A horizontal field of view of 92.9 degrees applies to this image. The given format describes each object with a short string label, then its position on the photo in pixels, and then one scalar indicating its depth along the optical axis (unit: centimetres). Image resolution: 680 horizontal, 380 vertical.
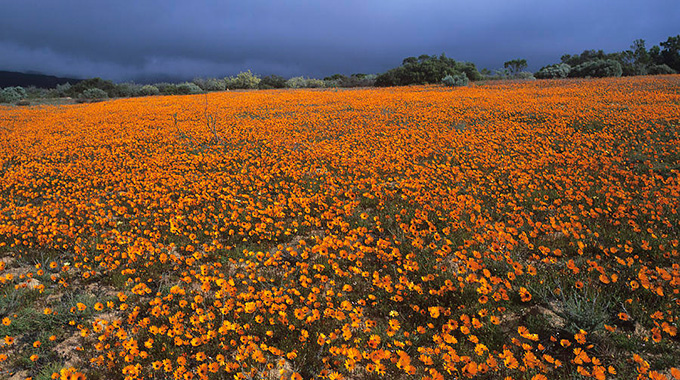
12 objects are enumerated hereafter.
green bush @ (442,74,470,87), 3909
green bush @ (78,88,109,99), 4259
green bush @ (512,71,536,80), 4732
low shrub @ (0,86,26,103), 4134
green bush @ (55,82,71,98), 4700
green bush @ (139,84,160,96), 4816
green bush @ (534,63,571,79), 4422
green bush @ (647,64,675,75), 4348
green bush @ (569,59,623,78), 3828
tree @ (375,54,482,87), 4553
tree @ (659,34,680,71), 5103
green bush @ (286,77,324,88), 5548
